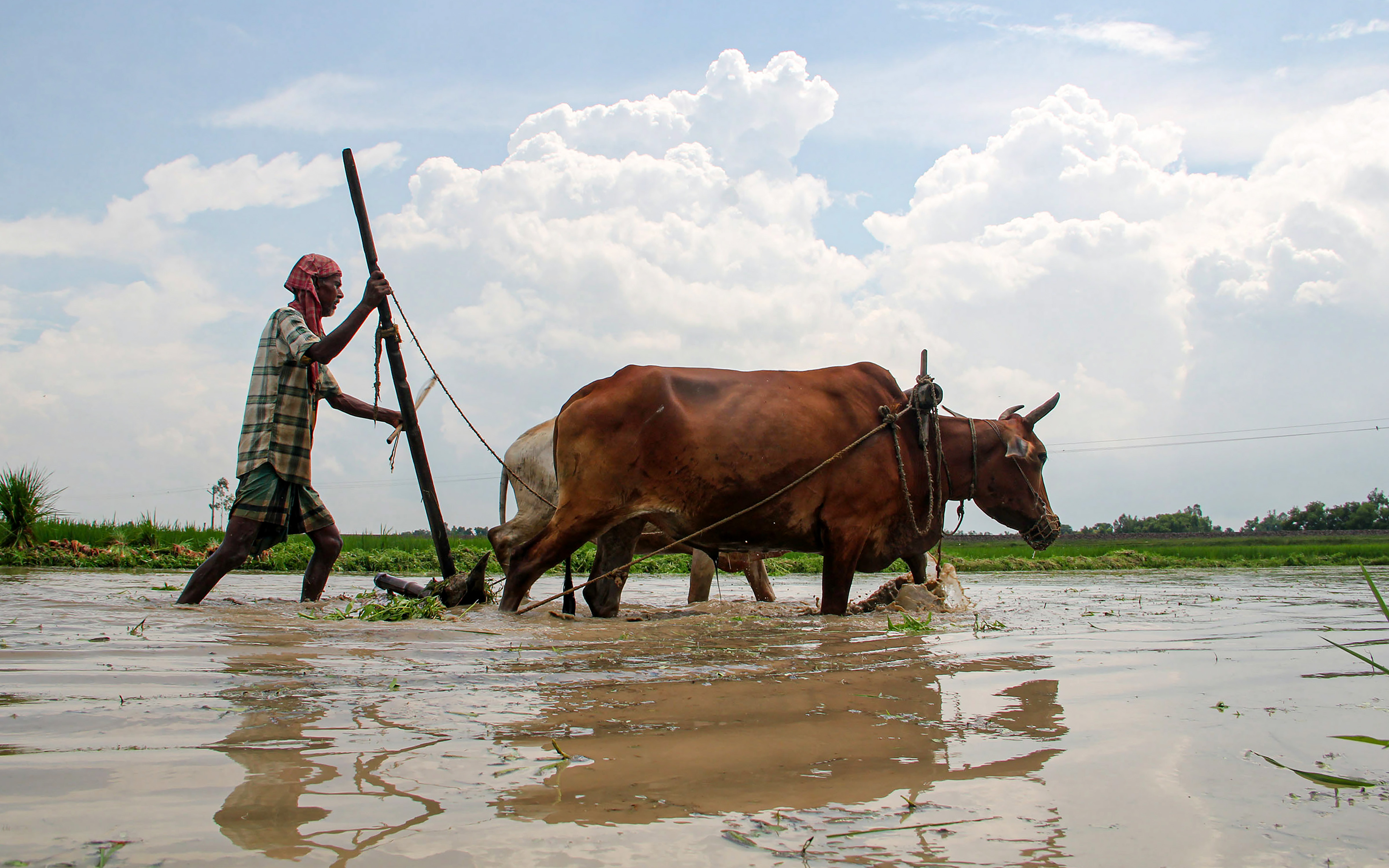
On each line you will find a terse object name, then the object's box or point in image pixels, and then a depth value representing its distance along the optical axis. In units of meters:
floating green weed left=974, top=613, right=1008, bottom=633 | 4.93
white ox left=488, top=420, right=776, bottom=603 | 7.21
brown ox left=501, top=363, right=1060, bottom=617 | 5.80
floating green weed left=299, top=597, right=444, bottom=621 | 5.01
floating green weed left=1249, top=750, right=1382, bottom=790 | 1.77
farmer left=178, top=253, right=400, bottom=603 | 5.30
